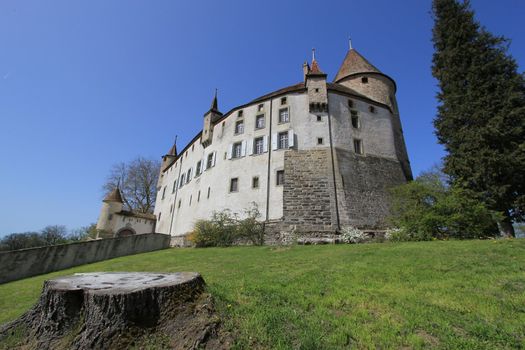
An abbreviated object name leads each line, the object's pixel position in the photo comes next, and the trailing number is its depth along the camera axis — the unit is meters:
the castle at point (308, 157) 17.09
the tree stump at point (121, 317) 2.85
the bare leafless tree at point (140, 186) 39.62
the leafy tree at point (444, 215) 11.86
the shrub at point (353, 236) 14.28
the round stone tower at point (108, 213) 29.33
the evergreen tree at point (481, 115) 13.03
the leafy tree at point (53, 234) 40.78
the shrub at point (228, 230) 16.72
